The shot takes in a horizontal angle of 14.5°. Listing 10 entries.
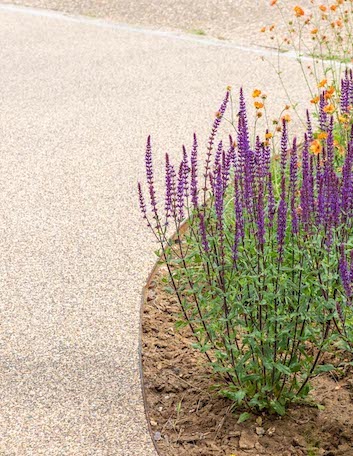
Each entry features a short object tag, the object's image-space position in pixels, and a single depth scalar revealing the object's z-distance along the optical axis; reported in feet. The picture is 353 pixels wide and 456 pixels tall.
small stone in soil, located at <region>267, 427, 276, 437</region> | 17.79
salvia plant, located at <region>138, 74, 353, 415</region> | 16.42
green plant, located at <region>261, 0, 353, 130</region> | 38.29
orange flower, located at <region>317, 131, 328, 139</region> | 19.27
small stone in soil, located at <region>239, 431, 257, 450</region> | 17.40
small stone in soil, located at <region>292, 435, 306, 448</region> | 17.36
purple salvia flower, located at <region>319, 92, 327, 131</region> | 20.09
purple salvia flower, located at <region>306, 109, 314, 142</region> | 19.95
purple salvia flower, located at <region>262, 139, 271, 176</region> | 18.39
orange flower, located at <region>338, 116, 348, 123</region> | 21.54
